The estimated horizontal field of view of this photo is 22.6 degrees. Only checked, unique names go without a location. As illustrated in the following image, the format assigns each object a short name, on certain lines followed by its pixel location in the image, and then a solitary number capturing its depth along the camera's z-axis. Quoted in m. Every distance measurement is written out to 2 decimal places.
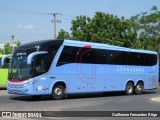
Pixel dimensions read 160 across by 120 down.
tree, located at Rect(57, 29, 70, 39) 51.31
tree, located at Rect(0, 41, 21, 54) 82.38
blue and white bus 20.17
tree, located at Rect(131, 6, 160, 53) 51.53
